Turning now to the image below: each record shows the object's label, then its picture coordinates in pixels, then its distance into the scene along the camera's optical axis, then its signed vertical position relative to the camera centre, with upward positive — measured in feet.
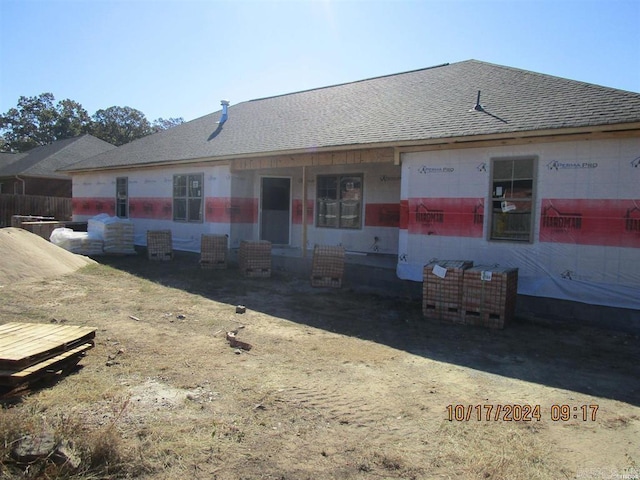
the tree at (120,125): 175.01 +31.87
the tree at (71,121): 177.06 +32.31
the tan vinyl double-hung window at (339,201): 45.19 +1.04
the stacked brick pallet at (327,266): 35.99 -4.30
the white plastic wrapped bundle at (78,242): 48.98 -4.01
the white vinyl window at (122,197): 60.49 +1.10
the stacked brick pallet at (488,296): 24.98 -4.42
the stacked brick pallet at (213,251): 43.45 -4.05
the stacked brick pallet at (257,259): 39.78 -4.29
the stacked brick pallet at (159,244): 48.11 -3.94
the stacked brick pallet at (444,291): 26.43 -4.44
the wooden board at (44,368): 14.42 -5.51
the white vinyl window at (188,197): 51.24 +1.15
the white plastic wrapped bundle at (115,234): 50.42 -3.15
